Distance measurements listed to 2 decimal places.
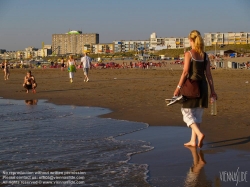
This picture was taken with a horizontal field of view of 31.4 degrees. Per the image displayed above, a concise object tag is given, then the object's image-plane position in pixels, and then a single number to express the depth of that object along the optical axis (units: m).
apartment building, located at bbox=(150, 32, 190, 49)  177.34
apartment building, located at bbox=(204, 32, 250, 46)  159.50
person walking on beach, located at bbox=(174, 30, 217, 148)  5.90
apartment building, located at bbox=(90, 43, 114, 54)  182.04
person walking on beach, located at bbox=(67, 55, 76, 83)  20.92
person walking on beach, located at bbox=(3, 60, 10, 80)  28.00
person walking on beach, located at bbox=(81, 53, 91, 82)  21.20
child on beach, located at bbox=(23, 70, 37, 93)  15.88
